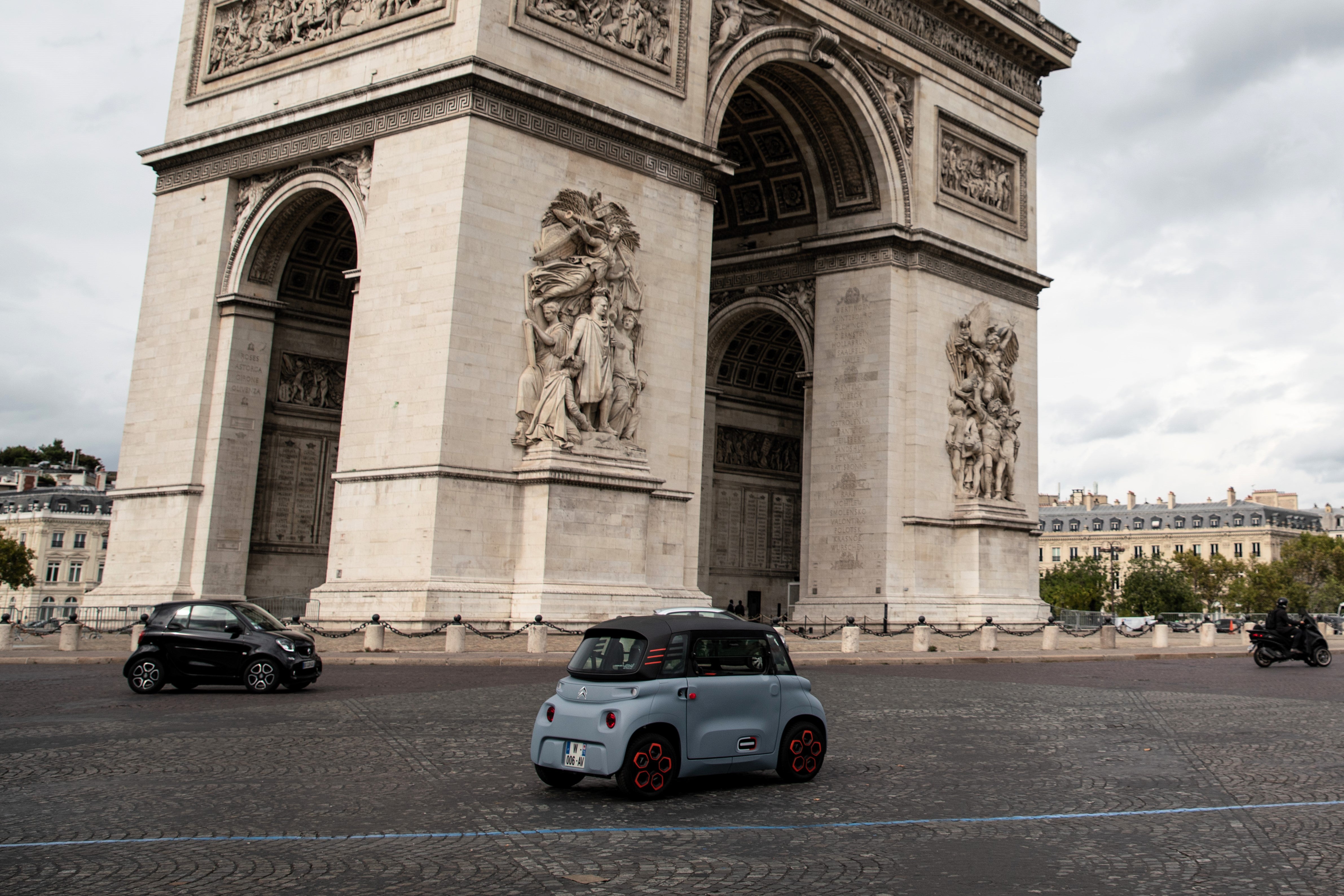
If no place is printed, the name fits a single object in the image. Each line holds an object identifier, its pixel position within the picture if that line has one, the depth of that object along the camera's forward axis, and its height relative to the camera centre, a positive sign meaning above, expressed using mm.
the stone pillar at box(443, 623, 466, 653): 22453 -614
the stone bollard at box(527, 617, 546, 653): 22688 -532
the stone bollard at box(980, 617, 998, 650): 29328 -175
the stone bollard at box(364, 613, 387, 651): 22562 -616
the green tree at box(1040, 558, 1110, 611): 86938 +3380
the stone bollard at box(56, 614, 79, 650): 23734 -932
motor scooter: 27875 -109
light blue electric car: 9180 -695
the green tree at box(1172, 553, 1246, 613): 113125 +5682
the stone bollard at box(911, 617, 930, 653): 28594 -257
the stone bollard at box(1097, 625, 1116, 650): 33719 -28
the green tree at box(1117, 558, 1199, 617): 96750 +3445
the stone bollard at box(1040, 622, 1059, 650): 31797 -123
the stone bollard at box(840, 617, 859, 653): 26625 -326
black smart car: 16969 -810
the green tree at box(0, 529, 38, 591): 78375 +1199
